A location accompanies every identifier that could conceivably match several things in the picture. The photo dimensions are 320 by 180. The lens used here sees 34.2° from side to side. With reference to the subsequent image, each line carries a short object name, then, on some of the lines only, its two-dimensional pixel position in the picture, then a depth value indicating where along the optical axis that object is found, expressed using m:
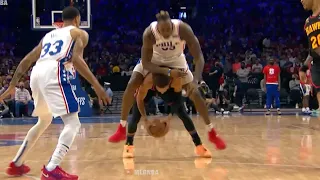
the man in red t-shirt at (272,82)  16.64
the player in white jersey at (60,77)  4.83
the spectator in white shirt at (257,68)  19.73
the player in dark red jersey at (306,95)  17.23
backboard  14.02
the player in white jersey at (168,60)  6.25
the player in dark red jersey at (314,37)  5.65
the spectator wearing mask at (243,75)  19.64
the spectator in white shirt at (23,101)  17.58
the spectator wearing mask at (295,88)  19.12
